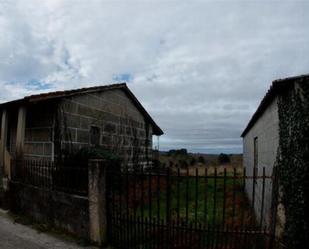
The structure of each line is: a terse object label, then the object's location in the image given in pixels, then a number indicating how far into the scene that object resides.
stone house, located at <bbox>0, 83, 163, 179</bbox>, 7.38
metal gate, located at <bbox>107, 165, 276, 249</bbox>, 3.73
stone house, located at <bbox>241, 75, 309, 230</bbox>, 3.56
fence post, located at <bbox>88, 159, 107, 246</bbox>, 4.50
